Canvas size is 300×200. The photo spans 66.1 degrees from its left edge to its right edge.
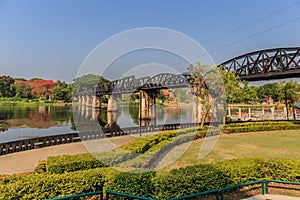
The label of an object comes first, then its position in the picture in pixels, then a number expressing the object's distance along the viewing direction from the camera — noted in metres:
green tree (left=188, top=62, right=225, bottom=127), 26.62
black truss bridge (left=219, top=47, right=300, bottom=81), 34.80
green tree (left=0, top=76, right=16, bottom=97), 107.44
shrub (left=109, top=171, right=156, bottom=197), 6.78
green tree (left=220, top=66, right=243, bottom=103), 29.09
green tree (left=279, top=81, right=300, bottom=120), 42.62
